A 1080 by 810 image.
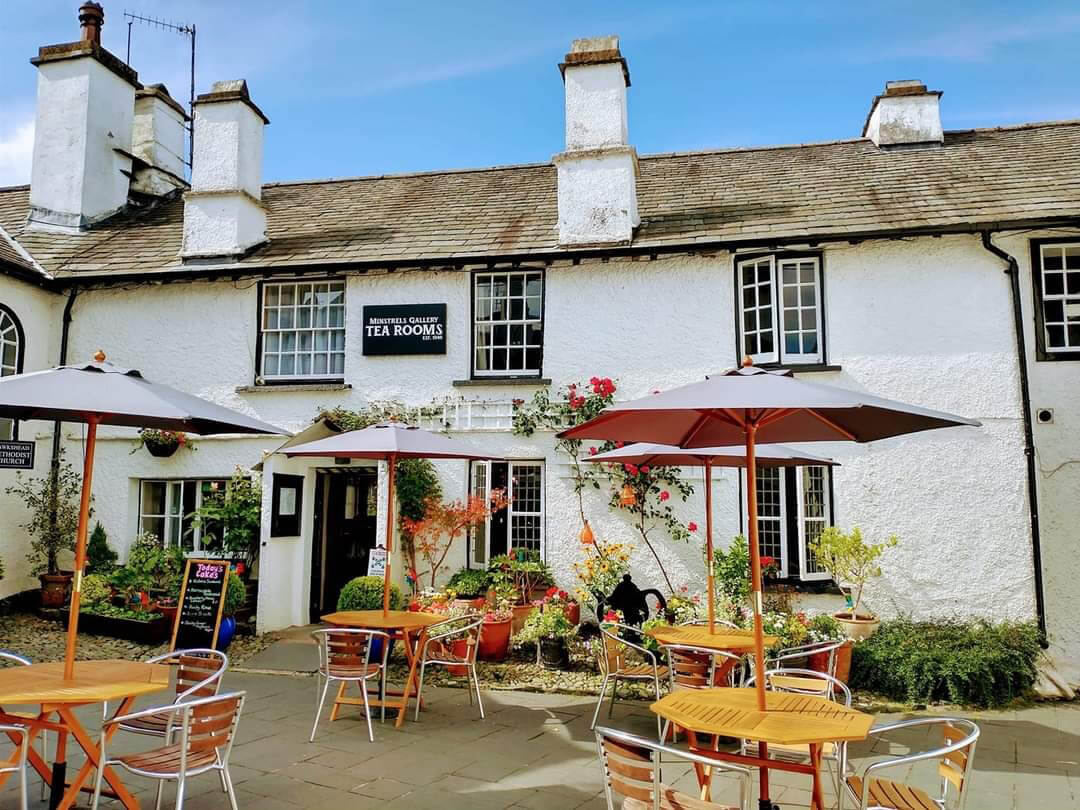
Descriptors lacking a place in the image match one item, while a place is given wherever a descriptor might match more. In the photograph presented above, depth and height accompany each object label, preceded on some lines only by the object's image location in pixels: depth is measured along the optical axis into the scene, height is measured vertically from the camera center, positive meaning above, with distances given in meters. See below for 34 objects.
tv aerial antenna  17.05 +10.32
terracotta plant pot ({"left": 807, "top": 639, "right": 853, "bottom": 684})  8.48 -1.74
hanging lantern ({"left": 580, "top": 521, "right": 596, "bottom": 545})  10.24 -0.50
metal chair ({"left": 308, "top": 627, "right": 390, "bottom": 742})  6.95 -1.36
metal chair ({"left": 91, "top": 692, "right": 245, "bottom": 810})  4.38 -1.39
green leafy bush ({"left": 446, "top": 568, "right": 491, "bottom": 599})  10.71 -1.14
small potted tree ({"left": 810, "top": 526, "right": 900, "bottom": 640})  9.37 -0.81
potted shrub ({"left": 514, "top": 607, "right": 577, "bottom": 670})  9.28 -1.58
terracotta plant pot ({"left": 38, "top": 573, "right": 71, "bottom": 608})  11.50 -1.30
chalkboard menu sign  9.23 -1.16
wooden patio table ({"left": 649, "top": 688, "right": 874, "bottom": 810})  4.12 -1.20
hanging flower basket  12.12 +0.83
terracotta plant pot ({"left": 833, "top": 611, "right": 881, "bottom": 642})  9.30 -1.48
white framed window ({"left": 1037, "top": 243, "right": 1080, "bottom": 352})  10.23 +2.51
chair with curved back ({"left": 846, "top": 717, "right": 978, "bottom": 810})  3.73 -1.35
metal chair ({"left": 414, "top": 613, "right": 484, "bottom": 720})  7.46 -1.53
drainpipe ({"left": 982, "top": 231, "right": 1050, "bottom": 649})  9.64 +0.89
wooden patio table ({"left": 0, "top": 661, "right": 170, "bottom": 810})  4.45 -1.10
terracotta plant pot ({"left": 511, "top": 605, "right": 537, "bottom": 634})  10.34 -1.49
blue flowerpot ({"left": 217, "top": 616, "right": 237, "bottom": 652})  10.01 -1.67
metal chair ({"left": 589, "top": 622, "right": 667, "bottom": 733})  7.14 -1.50
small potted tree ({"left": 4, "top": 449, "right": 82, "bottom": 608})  11.56 -0.37
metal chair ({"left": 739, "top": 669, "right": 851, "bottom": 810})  4.84 -1.39
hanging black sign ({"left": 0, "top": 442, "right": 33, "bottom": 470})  11.70 +0.61
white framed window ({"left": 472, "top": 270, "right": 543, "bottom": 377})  11.87 +2.53
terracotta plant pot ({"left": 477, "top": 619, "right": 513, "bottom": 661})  9.74 -1.71
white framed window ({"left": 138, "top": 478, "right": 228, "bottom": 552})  12.52 -0.15
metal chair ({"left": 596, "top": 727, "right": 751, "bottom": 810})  3.55 -1.23
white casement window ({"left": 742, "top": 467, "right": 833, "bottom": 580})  10.46 -0.21
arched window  12.11 +2.24
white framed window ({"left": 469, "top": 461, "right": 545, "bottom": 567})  11.53 -0.28
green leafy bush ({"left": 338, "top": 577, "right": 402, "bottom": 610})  9.78 -1.18
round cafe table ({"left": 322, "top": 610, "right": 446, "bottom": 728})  7.23 -1.17
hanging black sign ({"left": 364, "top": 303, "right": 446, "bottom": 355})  11.83 +2.43
